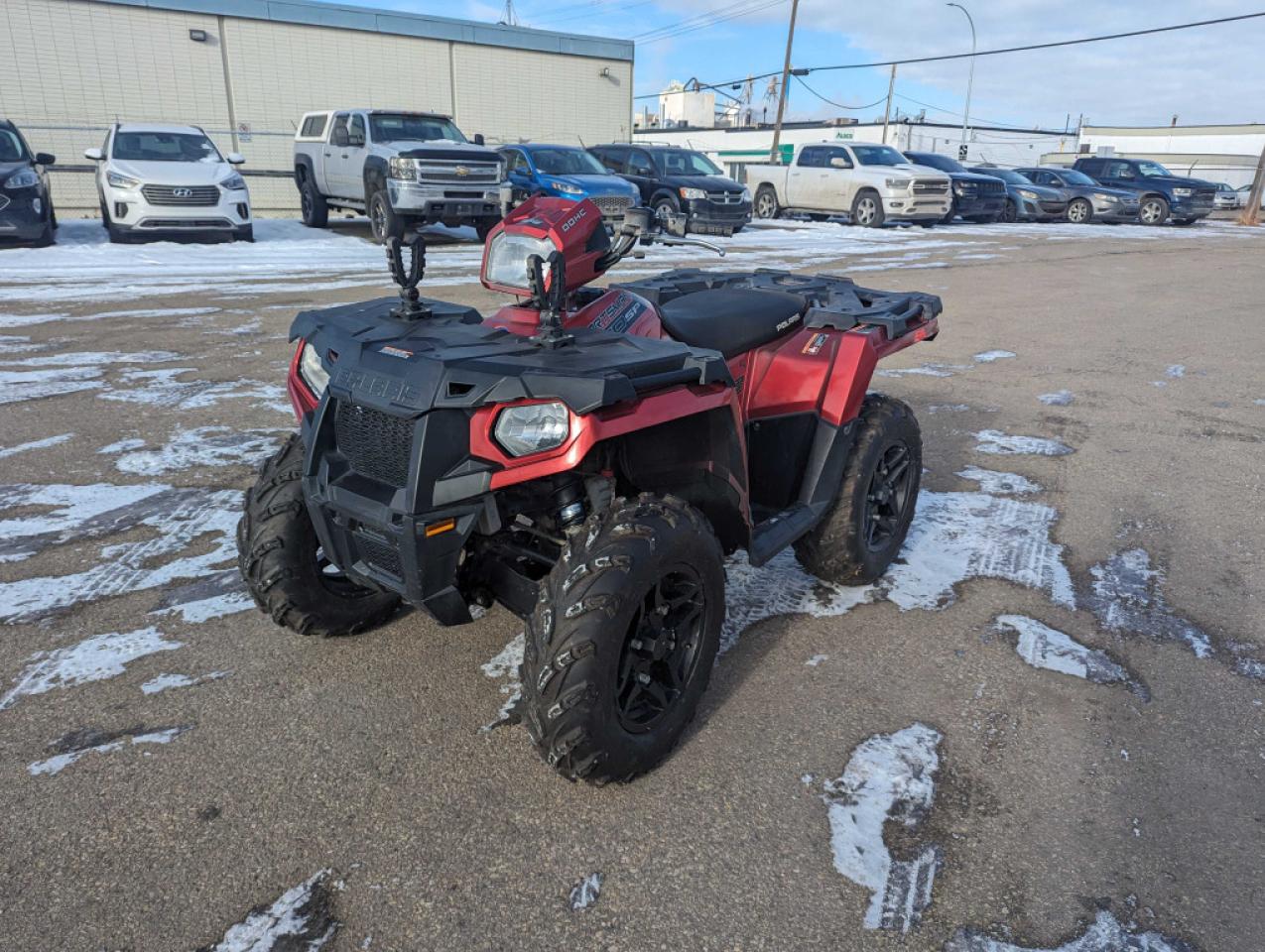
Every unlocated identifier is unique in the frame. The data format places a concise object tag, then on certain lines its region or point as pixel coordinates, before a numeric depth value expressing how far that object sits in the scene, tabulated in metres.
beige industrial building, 19.06
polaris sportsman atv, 2.19
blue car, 14.10
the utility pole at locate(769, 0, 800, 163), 32.91
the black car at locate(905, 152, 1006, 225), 22.05
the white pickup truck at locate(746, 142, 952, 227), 19.80
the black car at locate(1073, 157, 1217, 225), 24.42
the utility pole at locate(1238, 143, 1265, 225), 28.05
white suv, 12.70
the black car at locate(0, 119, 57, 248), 11.66
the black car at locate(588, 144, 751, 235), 17.09
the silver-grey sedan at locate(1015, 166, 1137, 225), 24.08
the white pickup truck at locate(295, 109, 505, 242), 13.45
